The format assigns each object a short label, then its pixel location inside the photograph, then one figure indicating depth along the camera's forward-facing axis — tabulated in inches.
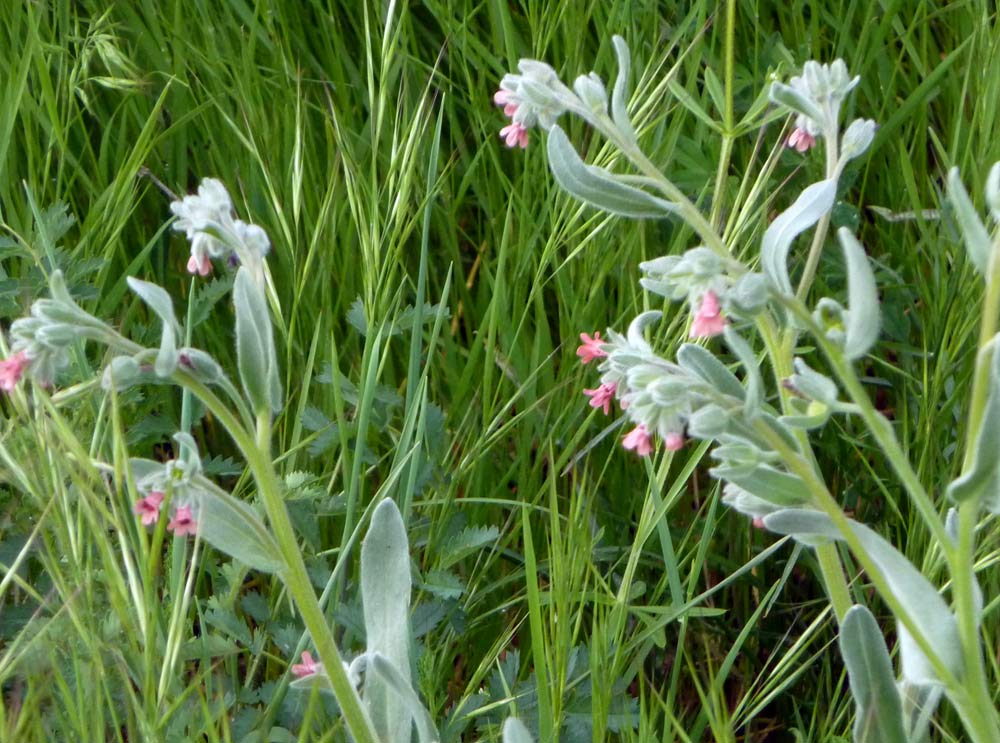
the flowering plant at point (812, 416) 31.7
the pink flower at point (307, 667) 34.0
